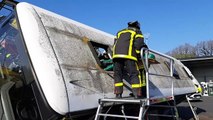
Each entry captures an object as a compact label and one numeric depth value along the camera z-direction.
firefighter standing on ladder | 4.25
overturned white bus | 3.25
